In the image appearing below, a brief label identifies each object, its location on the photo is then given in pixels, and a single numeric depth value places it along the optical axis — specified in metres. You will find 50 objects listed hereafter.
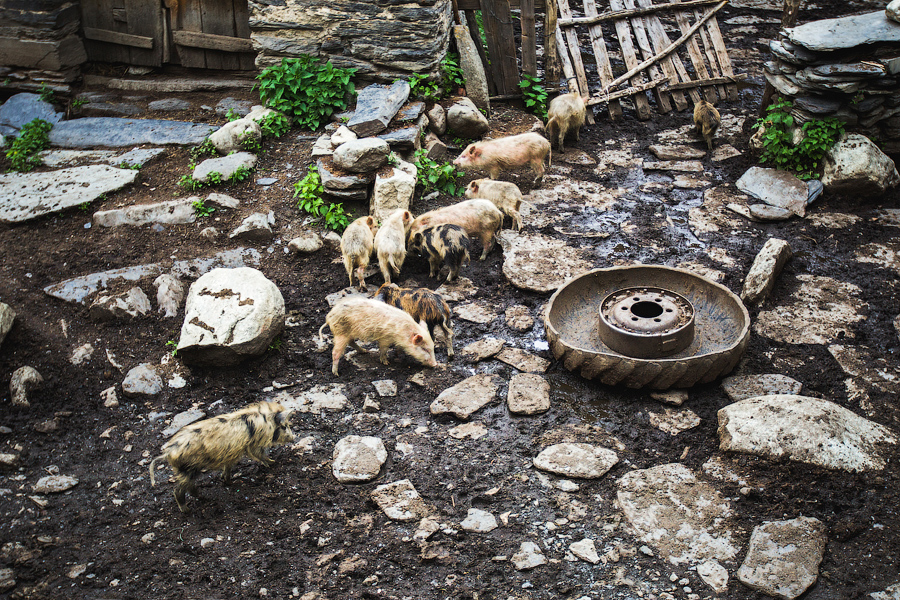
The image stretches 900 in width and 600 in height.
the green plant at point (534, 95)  9.58
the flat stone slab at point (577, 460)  4.32
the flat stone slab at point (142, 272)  5.91
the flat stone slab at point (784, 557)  3.49
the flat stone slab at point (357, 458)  4.35
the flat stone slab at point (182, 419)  4.76
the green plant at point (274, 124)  7.80
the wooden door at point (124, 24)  9.12
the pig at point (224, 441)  3.98
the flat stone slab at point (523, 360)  5.35
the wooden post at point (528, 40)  9.17
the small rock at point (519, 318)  5.86
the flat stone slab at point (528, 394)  4.90
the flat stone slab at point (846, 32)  7.33
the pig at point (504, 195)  7.22
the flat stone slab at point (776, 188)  7.41
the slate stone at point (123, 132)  8.09
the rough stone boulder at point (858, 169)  7.30
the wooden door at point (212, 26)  9.14
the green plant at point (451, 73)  8.84
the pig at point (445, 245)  6.23
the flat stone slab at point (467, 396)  4.90
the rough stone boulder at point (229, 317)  5.07
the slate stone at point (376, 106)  7.45
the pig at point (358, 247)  6.10
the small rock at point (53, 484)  4.28
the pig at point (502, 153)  7.85
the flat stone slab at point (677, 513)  3.77
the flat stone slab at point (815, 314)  5.51
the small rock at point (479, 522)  3.98
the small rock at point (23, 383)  4.93
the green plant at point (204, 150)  7.71
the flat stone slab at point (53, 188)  6.83
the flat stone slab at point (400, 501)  4.08
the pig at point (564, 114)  8.72
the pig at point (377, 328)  5.18
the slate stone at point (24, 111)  8.32
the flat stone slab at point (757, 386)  4.91
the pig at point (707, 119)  8.64
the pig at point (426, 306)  5.40
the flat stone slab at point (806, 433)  4.12
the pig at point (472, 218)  6.59
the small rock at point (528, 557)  3.72
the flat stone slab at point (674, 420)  4.67
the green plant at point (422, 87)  8.18
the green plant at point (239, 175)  7.26
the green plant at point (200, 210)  6.91
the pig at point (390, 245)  6.10
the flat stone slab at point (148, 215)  6.82
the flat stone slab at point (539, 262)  6.34
